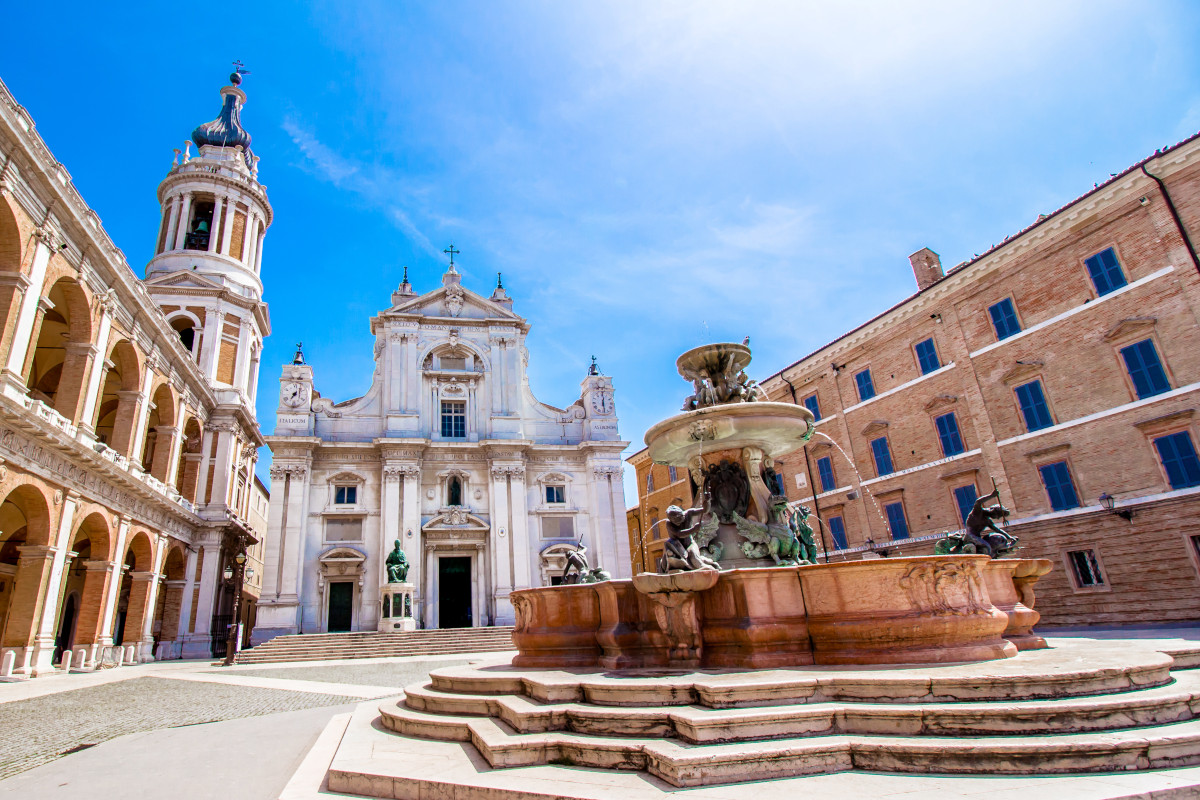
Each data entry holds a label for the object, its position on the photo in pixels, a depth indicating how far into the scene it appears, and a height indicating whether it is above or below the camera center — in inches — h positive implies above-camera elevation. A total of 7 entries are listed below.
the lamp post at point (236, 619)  816.9 +20.8
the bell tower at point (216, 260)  1310.3 +793.1
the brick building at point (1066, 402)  650.2 +187.8
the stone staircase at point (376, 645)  864.9 -29.4
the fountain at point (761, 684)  156.3 -30.1
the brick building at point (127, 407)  637.3 +327.5
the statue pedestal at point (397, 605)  1047.0 +26.3
